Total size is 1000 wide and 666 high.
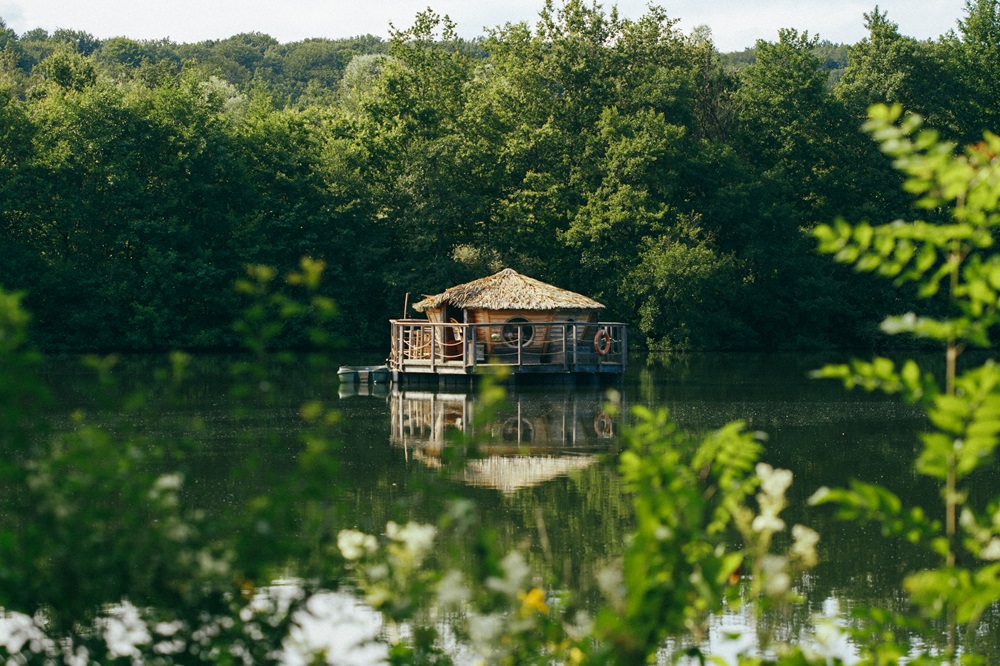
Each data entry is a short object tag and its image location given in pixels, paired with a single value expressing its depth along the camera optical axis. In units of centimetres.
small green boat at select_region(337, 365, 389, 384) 5843
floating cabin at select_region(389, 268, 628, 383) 6047
